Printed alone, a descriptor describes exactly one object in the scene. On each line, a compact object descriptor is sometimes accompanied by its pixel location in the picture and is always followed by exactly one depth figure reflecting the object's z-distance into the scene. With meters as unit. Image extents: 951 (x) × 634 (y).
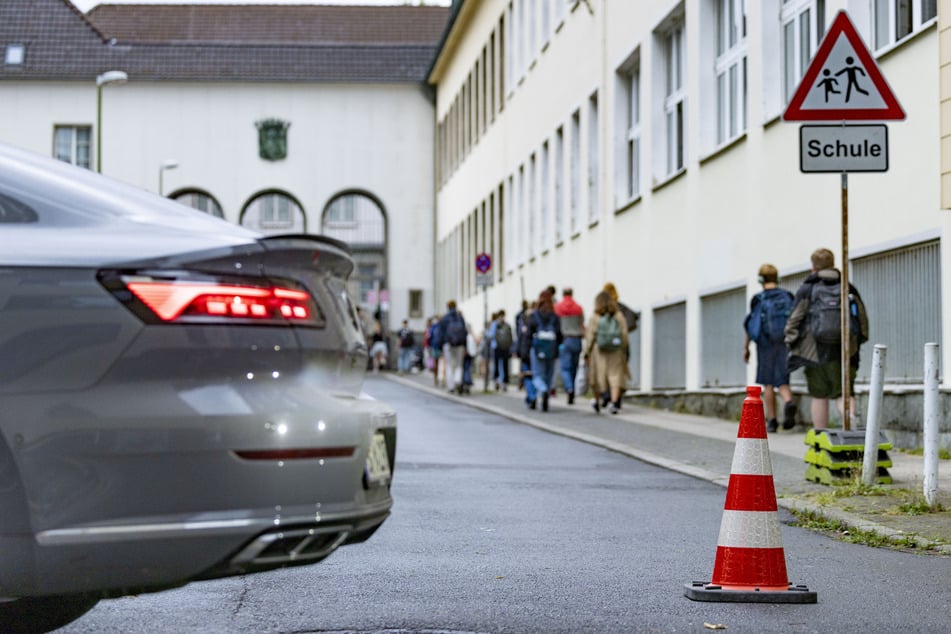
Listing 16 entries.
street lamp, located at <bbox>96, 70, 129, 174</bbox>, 44.72
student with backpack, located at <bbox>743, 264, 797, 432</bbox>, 17.83
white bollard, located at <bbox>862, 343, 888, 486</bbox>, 10.84
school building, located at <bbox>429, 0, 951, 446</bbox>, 15.84
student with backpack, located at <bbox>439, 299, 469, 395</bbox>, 31.84
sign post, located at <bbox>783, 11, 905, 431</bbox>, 10.71
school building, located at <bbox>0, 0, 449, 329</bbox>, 60.28
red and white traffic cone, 6.76
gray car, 4.39
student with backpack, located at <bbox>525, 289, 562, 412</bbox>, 23.80
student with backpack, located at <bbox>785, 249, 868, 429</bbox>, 15.23
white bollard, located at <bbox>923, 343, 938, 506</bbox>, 9.93
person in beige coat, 22.16
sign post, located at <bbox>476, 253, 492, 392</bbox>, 33.62
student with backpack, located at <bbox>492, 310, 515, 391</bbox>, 30.11
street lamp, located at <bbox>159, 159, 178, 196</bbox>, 54.58
